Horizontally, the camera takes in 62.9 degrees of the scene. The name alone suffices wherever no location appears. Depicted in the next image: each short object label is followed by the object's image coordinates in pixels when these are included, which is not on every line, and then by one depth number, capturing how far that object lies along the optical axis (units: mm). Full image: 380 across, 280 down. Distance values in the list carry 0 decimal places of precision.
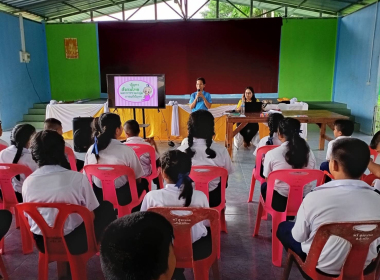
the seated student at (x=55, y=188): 1577
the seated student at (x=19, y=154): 2248
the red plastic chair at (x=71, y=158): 2801
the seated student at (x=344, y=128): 2986
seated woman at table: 5527
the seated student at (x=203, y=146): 2336
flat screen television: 5125
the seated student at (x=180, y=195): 1520
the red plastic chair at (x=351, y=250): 1211
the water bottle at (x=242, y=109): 4959
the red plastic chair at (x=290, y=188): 1979
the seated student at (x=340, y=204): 1258
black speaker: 4735
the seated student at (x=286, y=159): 2160
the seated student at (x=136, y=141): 2822
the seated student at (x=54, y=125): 2939
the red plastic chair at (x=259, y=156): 2756
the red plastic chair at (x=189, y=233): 1381
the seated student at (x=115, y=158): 2312
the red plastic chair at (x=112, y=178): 2111
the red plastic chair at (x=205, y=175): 2066
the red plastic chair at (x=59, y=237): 1495
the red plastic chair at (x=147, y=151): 2758
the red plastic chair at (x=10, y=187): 2053
